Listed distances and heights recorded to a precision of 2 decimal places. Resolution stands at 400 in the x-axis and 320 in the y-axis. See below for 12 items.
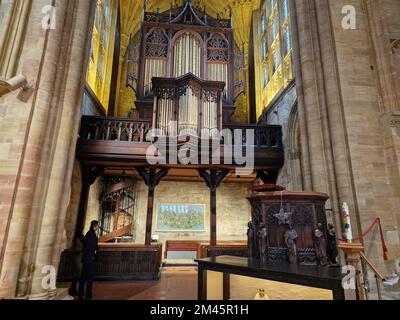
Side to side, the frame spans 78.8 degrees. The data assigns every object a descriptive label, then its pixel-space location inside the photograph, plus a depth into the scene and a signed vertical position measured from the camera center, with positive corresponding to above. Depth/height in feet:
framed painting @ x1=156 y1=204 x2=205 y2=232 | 34.63 +0.77
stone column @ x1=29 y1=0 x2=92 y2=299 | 12.51 +4.25
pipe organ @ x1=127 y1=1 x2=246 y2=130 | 23.98 +19.36
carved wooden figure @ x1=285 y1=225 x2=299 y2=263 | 10.40 -0.78
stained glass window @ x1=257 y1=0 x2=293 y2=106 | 25.27 +19.99
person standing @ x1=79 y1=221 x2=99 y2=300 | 14.60 -2.24
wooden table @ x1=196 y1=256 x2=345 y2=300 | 7.42 -1.63
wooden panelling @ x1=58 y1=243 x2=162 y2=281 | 20.67 -3.39
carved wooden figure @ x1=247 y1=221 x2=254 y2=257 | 11.74 -0.71
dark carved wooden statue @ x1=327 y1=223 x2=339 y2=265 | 11.00 -0.98
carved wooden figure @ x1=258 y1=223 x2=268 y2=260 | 11.03 -0.71
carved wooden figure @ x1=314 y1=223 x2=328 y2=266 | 10.63 -0.87
